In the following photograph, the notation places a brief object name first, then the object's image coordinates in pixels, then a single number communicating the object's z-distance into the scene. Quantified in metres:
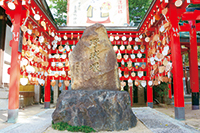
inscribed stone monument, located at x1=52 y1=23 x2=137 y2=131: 3.61
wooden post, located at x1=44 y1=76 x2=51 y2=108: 7.84
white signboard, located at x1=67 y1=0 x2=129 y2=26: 8.20
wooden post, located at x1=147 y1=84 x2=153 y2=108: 8.05
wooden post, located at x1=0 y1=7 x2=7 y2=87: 7.57
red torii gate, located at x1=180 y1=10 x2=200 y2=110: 7.32
